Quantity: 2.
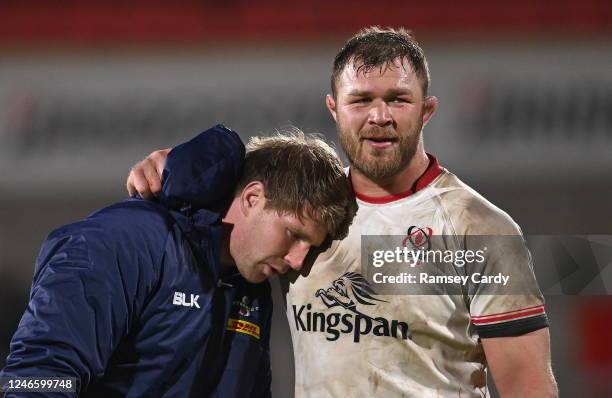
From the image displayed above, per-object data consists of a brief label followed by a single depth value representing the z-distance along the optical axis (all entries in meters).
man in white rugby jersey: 14.88
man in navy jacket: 14.72
